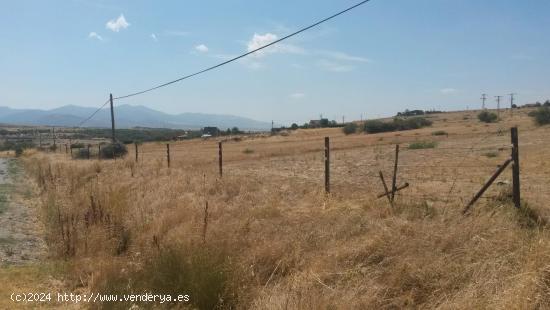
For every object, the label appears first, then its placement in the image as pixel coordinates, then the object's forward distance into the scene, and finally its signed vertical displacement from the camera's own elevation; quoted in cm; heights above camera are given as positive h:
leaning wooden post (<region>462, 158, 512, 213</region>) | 847 -113
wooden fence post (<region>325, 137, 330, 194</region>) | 1220 -115
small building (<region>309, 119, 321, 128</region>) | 13748 +98
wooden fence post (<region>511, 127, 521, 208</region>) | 858 -81
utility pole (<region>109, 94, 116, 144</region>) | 3472 +72
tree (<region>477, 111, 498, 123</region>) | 9745 +129
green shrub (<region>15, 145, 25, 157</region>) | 7000 -288
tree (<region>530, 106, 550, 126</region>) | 6575 +78
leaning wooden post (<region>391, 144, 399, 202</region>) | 998 -134
